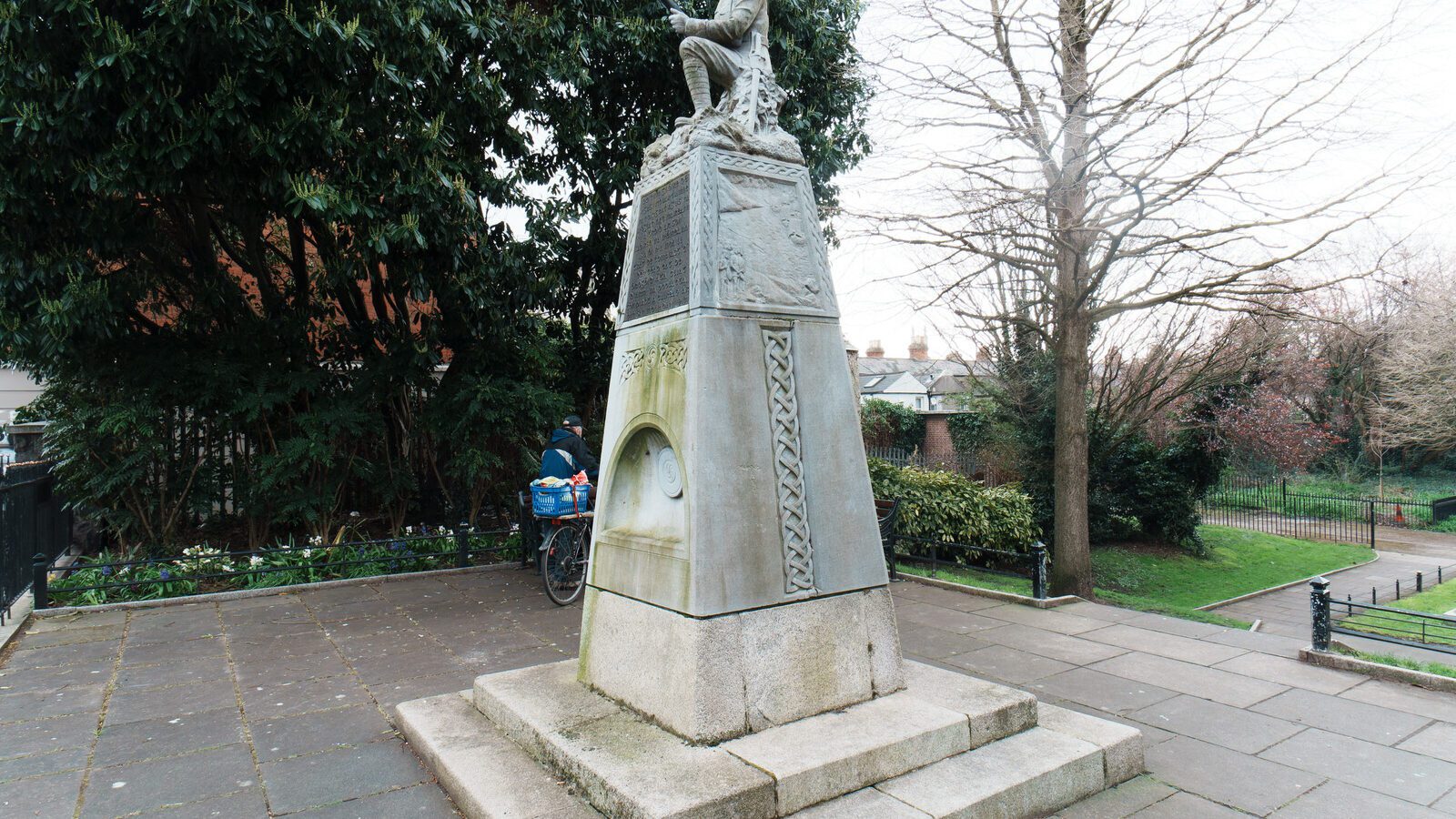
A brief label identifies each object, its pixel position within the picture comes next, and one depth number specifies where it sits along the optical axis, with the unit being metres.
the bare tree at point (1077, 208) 10.10
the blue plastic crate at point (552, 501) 8.19
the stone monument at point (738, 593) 3.60
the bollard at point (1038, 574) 8.31
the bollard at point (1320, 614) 6.05
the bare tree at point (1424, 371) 24.91
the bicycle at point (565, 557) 8.16
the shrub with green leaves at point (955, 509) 13.12
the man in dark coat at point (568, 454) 8.36
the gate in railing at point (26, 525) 7.57
